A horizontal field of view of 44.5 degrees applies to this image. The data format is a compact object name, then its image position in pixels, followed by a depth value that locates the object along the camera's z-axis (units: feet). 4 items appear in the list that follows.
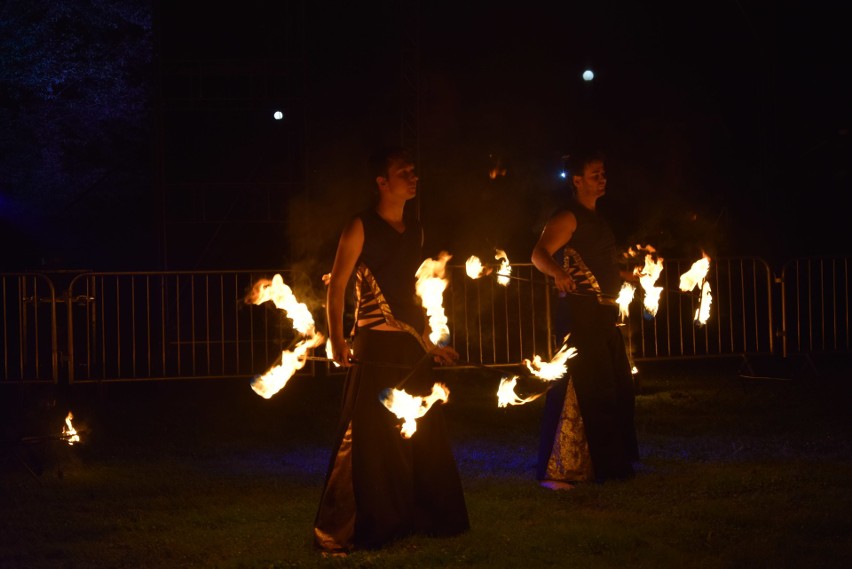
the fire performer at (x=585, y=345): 22.27
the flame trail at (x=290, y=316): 18.19
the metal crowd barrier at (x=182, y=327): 49.57
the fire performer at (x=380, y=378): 17.34
